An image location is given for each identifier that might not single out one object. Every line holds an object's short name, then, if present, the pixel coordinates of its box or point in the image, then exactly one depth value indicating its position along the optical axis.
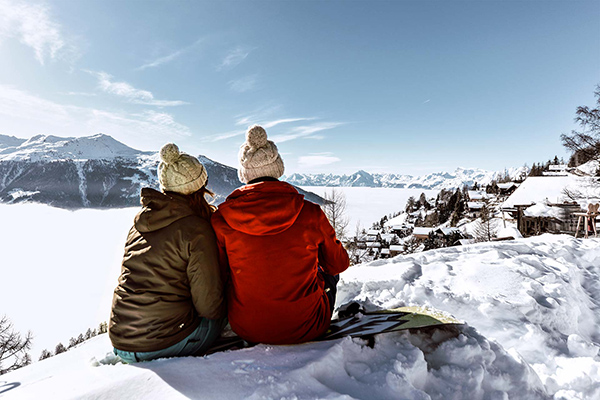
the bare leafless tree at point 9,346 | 20.59
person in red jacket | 1.77
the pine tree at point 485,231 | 25.28
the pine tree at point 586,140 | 10.72
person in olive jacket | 1.85
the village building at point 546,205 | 15.90
